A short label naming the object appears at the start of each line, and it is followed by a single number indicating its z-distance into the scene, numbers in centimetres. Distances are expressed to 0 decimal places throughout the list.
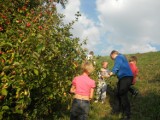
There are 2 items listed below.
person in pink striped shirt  320
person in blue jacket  446
